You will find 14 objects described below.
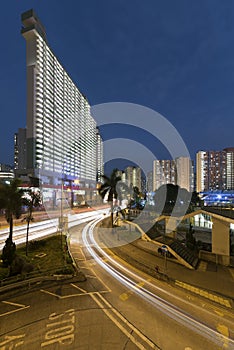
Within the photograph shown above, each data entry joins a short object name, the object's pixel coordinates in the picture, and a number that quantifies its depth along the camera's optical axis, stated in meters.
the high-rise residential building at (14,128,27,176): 142.38
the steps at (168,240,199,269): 17.12
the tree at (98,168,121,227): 31.77
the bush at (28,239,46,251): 20.17
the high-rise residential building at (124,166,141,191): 194.38
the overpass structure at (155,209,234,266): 17.91
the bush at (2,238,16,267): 14.30
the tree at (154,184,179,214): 42.05
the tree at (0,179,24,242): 15.45
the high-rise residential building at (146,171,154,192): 190.55
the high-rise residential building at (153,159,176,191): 172.18
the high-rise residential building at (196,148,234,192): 144.12
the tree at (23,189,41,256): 18.38
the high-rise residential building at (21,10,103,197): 92.56
